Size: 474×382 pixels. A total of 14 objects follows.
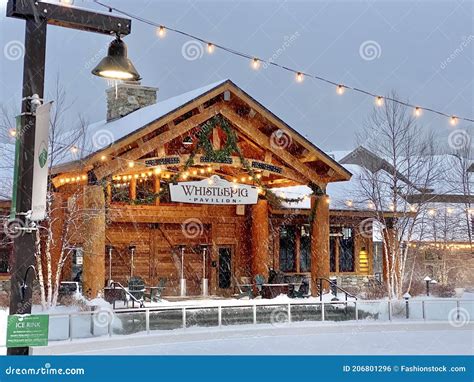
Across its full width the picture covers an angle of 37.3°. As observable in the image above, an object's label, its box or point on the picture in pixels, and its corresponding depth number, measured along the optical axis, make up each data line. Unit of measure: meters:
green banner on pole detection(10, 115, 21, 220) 6.79
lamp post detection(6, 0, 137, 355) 6.68
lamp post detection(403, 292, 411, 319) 19.16
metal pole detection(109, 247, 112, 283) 21.84
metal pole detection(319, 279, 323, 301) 20.34
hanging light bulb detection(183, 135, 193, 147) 20.02
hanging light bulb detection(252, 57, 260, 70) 14.94
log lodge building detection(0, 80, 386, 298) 18.08
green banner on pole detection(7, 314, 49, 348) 6.54
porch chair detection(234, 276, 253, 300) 22.16
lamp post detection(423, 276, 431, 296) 24.41
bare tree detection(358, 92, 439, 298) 23.16
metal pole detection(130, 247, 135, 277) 22.30
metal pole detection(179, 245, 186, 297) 22.80
